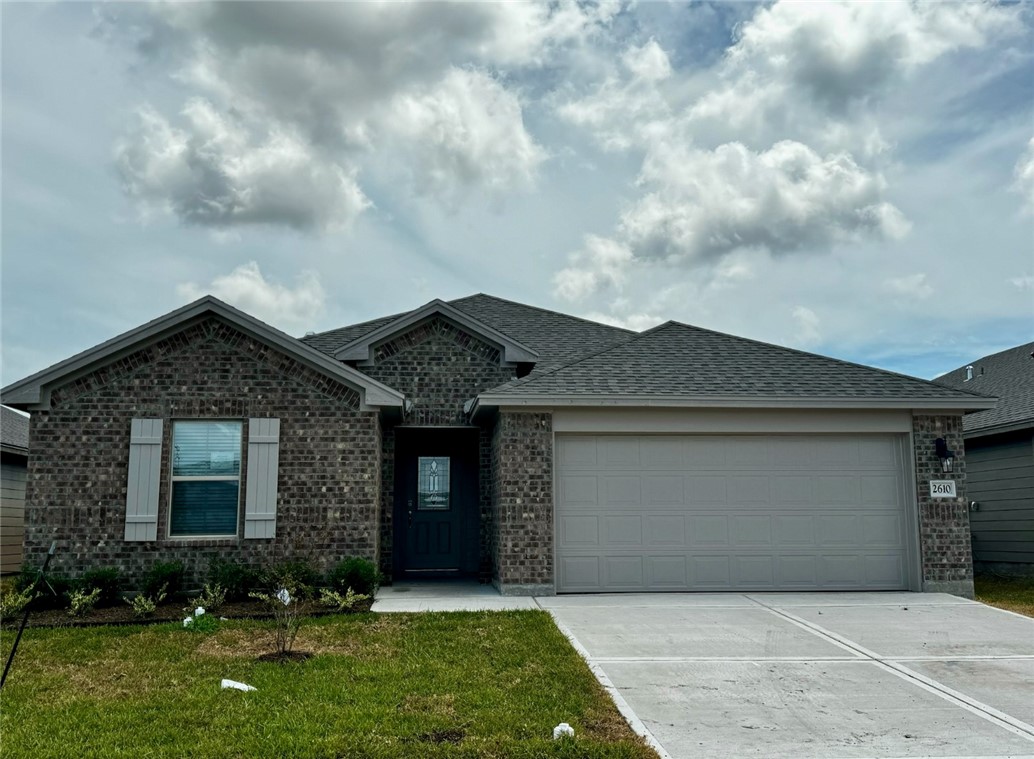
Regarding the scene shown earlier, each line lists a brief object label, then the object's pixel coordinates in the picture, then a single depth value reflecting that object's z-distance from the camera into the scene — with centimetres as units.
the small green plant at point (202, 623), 871
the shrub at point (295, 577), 1007
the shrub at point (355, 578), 1055
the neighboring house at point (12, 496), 1483
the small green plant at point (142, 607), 955
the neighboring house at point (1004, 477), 1397
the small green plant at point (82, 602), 966
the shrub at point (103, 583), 1019
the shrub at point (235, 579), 1032
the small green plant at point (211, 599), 989
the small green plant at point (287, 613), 770
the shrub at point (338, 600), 980
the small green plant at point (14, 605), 951
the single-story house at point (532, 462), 1080
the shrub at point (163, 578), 1021
